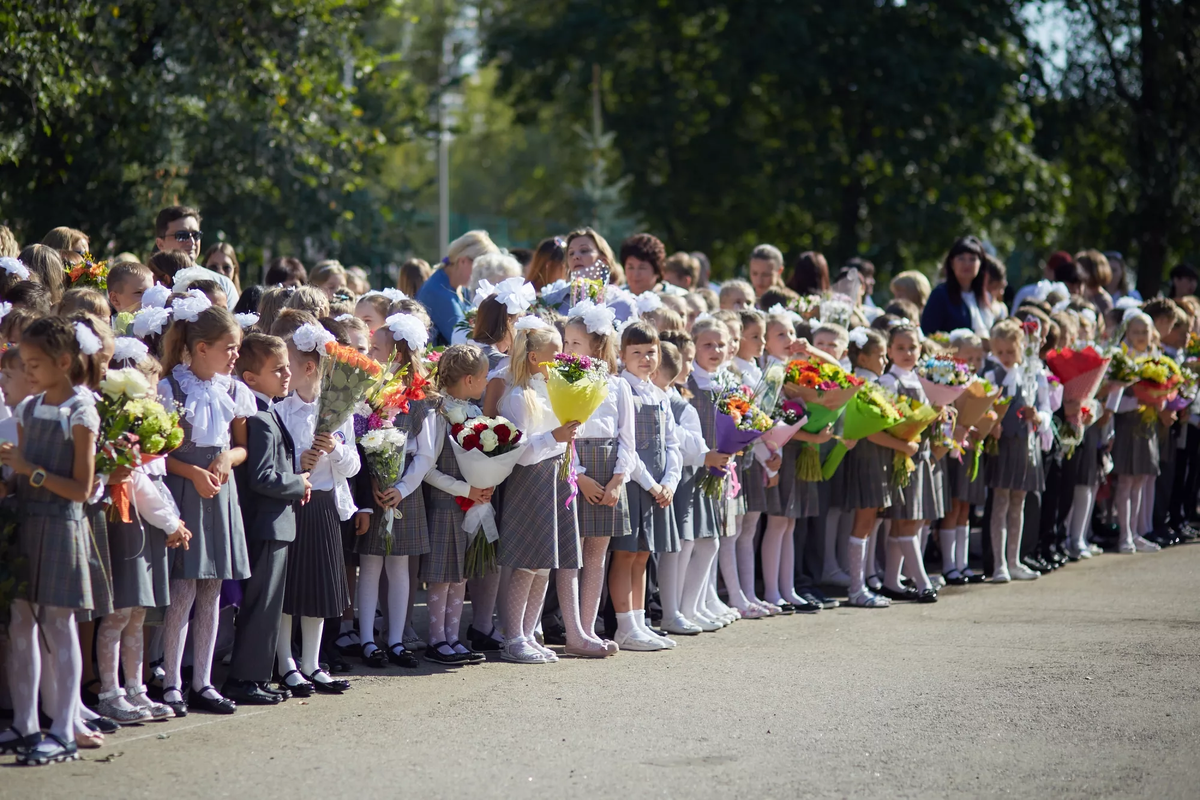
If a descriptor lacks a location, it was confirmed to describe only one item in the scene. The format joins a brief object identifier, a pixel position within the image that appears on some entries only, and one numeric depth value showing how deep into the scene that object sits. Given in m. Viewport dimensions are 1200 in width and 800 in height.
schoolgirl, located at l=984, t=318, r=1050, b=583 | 22.69
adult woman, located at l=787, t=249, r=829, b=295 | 25.80
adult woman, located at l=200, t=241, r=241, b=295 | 20.06
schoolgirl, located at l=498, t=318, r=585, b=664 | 16.06
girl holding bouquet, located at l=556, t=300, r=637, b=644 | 16.56
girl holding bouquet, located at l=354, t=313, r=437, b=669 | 15.70
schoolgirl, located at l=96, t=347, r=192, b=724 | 12.54
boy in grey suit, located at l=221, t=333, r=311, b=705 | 13.83
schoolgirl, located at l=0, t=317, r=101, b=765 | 11.68
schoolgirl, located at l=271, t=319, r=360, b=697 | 14.34
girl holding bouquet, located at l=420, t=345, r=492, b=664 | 15.92
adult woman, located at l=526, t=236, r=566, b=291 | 20.67
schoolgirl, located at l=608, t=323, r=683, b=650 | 17.08
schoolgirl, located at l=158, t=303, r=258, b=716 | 13.20
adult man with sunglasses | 19.17
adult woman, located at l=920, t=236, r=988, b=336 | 25.66
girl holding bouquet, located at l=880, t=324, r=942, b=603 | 20.95
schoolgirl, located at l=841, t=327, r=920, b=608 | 20.59
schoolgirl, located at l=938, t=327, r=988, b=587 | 22.81
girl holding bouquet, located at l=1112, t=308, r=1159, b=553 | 26.23
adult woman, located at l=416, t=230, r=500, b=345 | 20.23
